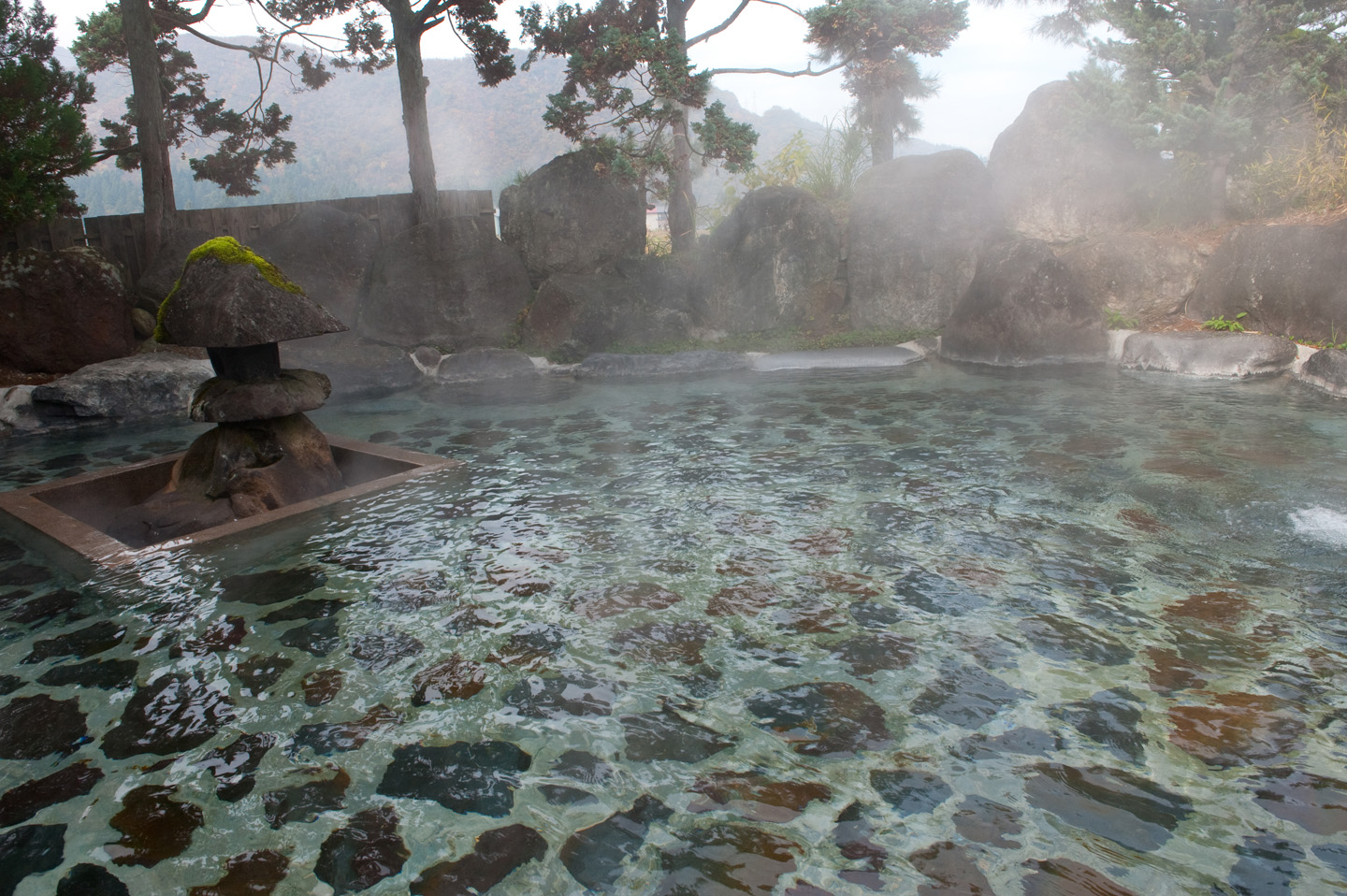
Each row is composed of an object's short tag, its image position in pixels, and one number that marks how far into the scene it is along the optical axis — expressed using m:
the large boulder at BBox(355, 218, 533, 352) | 11.23
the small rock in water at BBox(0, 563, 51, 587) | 4.41
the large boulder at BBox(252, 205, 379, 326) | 11.26
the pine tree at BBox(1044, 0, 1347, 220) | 9.39
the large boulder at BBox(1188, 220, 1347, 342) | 8.27
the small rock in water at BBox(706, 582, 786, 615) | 3.79
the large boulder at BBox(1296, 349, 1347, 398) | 7.43
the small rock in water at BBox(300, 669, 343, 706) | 3.16
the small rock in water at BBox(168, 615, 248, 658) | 3.55
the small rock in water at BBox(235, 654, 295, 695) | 3.28
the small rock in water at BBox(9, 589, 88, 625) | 3.96
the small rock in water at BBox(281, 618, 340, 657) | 3.56
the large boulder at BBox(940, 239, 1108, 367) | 9.67
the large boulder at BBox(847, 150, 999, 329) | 10.88
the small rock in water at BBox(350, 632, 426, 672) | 3.42
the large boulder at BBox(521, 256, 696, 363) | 11.33
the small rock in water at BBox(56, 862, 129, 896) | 2.24
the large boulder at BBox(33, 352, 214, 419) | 8.64
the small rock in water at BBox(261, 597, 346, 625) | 3.87
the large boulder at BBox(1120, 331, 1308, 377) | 8.30
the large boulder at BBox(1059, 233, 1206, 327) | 9.80
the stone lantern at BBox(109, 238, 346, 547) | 5.13
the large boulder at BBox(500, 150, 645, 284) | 11.83
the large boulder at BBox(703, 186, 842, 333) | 11.33
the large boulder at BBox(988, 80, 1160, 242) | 10.78
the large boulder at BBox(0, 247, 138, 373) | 9.43
